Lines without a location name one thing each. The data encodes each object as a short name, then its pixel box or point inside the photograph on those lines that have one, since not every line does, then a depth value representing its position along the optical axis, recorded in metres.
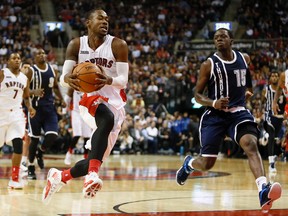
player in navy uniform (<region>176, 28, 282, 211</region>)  7.24
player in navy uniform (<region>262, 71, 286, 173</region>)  13.11
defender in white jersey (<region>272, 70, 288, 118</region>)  11.06
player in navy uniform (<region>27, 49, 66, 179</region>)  11.09
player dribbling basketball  6.58
